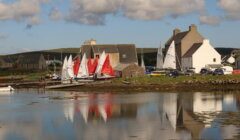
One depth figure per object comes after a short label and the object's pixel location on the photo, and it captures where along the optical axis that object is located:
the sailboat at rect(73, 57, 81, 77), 84.57
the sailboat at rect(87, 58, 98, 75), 83.44
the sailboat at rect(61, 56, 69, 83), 80.83
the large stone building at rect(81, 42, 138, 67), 98.06
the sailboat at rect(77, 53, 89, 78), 81.19
